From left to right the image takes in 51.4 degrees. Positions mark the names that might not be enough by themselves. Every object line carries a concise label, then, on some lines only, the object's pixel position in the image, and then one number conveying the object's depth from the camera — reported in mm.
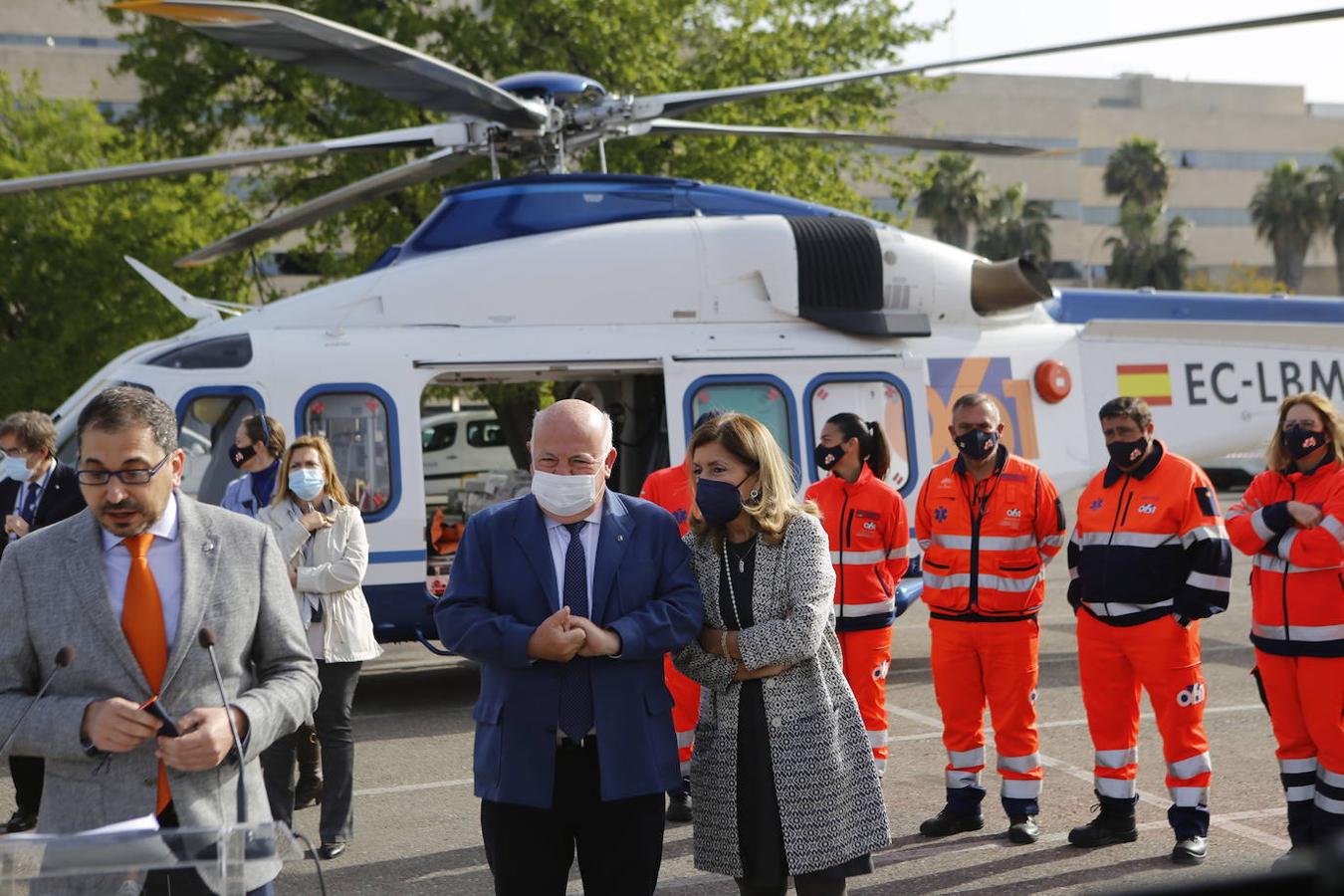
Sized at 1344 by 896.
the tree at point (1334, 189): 54469
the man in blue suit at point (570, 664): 3562
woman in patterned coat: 3805
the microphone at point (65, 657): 2736
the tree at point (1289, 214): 54969
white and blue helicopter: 8914
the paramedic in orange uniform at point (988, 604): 6211
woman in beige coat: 5902
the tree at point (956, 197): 52812
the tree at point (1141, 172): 55875
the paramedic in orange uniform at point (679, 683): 6137
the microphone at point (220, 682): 2807
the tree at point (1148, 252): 53031
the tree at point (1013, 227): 52625
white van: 19359
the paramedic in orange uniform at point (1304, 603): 5348
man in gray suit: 2793
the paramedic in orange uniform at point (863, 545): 6492
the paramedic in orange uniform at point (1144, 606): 5805
